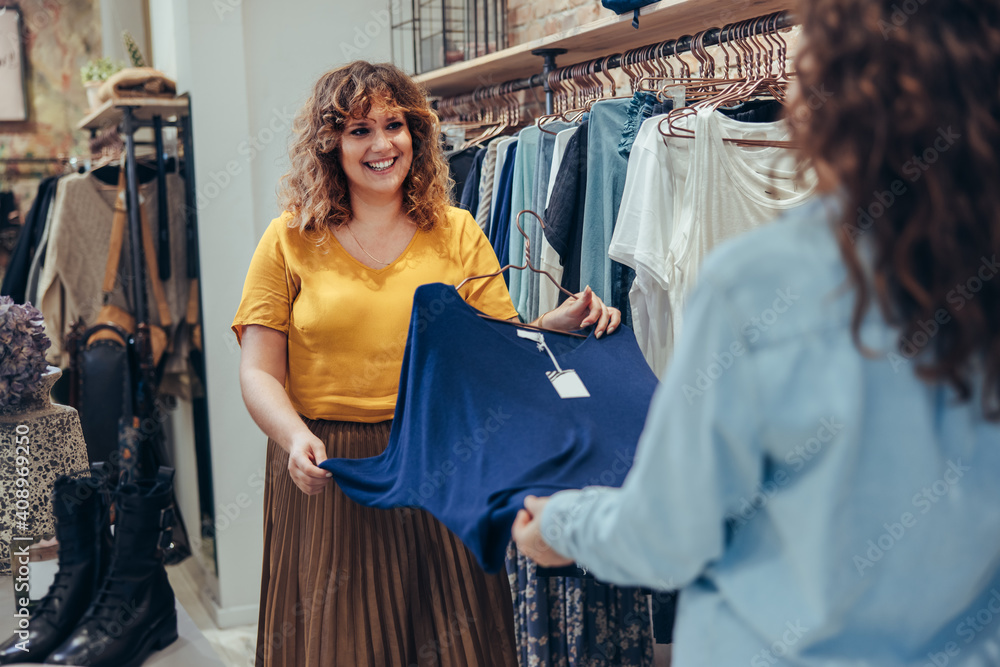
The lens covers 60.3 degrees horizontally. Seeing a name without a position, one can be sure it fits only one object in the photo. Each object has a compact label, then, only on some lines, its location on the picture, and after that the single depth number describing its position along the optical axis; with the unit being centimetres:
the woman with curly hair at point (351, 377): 159
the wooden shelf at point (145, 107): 292
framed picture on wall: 434
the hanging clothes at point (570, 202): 216
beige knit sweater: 327
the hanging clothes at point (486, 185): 260
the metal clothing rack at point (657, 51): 185
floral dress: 220
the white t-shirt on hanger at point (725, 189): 186
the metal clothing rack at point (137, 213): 294
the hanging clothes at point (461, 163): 277
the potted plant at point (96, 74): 346
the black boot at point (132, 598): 104
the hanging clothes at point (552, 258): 224
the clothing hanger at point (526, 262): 147
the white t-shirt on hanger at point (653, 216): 194
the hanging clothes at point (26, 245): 343
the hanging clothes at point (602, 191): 212
